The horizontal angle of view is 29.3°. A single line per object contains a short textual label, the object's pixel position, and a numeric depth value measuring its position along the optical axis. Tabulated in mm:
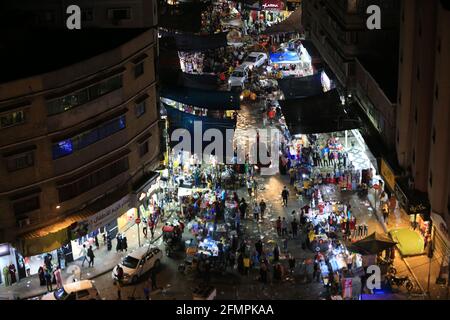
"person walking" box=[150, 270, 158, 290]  49188
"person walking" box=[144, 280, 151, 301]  47594
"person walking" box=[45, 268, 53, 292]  48938
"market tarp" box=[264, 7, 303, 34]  92062
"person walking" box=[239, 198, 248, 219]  58094
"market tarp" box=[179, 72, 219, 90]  69712
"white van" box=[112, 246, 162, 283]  49719
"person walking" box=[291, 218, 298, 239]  55003
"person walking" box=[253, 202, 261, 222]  58094
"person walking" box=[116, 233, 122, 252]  53281
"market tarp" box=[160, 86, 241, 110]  65500
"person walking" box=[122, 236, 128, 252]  53338
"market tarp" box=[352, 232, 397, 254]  49188
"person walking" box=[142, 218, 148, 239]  55341
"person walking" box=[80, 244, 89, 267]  51975
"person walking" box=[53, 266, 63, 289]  48781
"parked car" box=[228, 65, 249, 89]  82250
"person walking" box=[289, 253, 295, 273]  50938
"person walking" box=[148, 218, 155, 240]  55519
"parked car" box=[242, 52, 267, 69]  86562
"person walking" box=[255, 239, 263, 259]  52403
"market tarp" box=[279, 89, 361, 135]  62906
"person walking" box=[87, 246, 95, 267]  51406
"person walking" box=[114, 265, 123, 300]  49562
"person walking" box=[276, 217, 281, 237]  55625
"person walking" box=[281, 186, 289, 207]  59656
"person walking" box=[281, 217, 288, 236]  55688
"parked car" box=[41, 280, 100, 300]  45962
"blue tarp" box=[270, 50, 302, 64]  85875
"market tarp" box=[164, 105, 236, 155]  61031
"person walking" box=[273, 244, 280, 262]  51938
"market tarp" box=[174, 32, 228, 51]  83500
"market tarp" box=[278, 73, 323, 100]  71125
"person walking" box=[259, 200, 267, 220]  58450
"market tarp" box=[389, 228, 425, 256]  50594
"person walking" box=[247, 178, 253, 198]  61725
